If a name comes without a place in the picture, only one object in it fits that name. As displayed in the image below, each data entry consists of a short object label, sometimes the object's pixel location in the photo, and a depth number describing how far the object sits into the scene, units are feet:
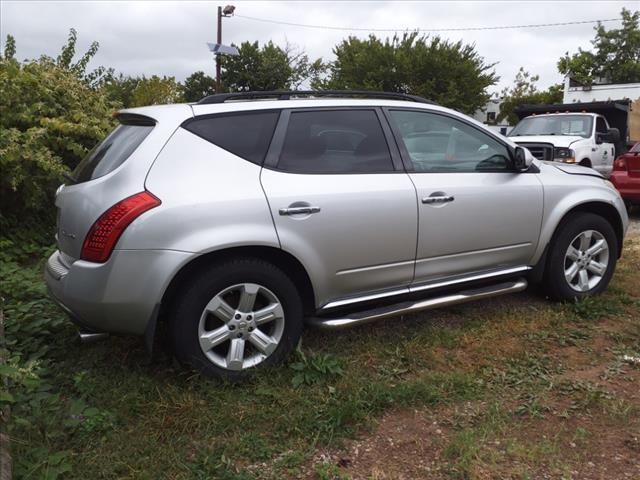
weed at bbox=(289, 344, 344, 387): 10.39
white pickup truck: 31.71
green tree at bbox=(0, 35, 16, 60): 23.47
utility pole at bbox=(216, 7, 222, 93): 81.27
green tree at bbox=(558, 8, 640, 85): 174.61
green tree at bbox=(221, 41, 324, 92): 131.23
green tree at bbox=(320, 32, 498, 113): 113.29
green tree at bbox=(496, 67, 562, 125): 151.74
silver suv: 9.34
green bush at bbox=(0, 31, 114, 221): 17.47
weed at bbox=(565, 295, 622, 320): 13.78
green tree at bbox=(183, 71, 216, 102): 137.90
